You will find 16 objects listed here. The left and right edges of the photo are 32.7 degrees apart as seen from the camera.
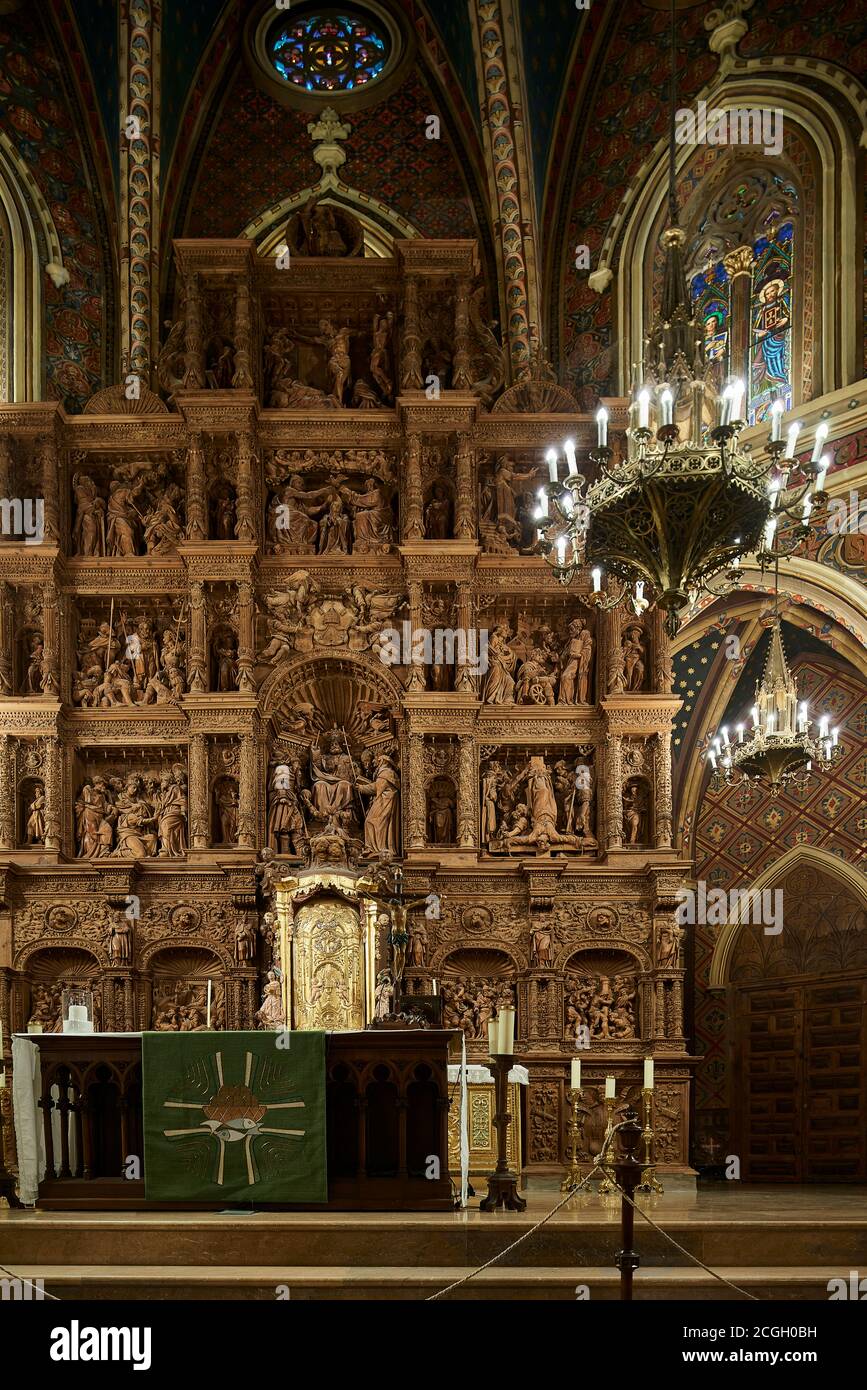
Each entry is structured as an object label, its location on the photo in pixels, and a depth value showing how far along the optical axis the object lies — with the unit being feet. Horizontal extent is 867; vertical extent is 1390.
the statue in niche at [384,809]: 51.01
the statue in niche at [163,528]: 53.31
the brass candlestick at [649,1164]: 41.52
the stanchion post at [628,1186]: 24.31
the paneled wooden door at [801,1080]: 57.21
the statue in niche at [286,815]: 50.78
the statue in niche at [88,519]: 53.57
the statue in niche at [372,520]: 53.83
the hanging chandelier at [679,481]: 30.86
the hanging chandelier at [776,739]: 49.60
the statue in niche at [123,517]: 53.52
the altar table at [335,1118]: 33.35
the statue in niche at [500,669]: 52.49
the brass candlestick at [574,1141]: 41.23
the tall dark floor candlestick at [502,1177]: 34.91
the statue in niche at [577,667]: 52.49
